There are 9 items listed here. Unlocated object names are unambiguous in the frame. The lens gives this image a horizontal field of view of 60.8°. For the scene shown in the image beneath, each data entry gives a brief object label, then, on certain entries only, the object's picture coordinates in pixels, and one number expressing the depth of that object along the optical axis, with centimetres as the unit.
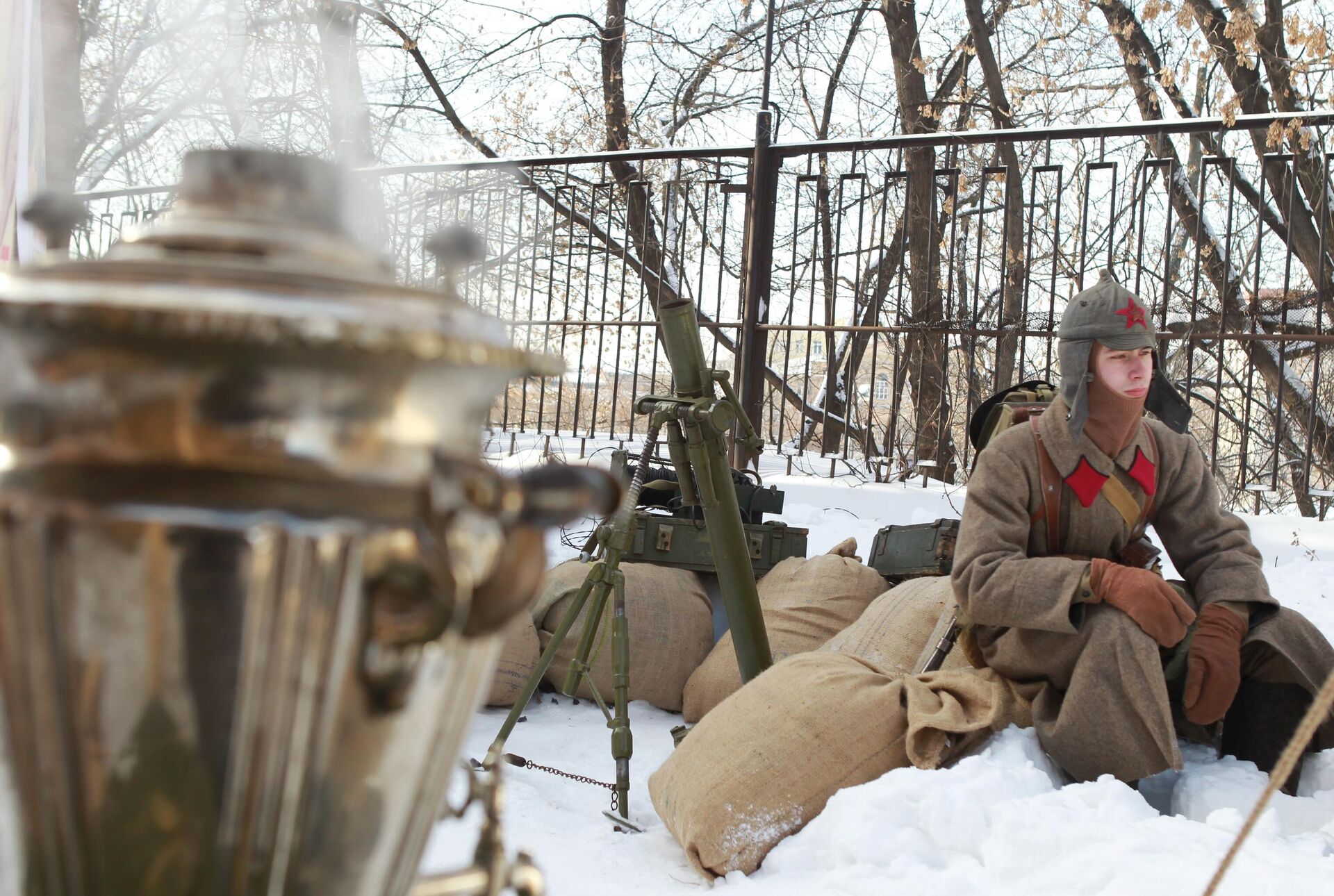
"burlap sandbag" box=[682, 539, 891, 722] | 440
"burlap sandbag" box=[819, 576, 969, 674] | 386
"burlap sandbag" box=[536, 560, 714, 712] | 454
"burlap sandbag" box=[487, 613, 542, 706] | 441
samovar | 74
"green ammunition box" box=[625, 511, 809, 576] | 496
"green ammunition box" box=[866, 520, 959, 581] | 454
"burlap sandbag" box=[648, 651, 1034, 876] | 290
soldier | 298
